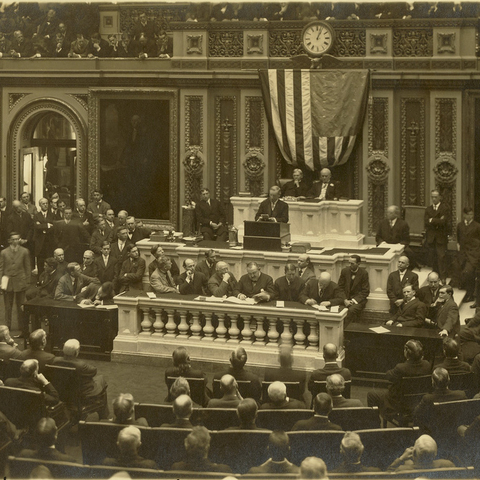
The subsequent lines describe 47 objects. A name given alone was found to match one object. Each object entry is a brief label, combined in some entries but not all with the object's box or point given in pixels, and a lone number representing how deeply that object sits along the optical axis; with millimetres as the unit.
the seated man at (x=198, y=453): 8023
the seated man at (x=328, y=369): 10562
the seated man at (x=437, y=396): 9664
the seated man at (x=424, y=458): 7871
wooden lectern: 15109
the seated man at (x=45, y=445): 8320
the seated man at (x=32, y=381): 10086
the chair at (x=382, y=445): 8633
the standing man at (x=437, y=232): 16766
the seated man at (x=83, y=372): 10750
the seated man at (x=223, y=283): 13883
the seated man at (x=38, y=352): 10953
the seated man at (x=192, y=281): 14133
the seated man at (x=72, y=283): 14109
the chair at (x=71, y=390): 10578
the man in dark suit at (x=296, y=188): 17328
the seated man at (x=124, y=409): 8867
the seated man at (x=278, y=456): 7973
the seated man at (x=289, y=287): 13680
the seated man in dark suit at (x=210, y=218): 17609
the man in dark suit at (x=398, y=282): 14031
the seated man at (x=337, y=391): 9633
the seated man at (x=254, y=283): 13680
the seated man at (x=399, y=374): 10625
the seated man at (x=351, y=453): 7953
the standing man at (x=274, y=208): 15766
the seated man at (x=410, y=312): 12742
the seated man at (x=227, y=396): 9695
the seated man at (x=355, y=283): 14211
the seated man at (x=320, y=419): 9070
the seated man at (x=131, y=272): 14992
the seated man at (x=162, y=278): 14102
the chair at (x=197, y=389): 10383
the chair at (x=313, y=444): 8609
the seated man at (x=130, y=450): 8016
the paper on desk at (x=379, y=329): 12242
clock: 18828
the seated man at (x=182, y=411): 8836
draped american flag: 18797
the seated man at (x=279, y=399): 9391
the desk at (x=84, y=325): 13641
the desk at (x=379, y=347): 12055
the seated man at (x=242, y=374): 10484
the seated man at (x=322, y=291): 13555
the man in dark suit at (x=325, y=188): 16705
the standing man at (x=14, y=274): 14844
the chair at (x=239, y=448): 8539
